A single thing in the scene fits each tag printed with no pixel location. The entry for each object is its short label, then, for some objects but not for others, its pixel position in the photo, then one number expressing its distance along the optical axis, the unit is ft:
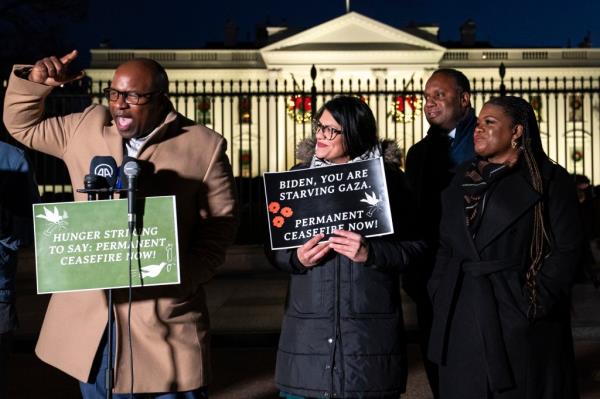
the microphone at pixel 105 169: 8.54
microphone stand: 8.18
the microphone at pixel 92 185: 8.16
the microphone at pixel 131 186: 8.01
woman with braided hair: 10.11
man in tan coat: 8.73
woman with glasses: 9.61
